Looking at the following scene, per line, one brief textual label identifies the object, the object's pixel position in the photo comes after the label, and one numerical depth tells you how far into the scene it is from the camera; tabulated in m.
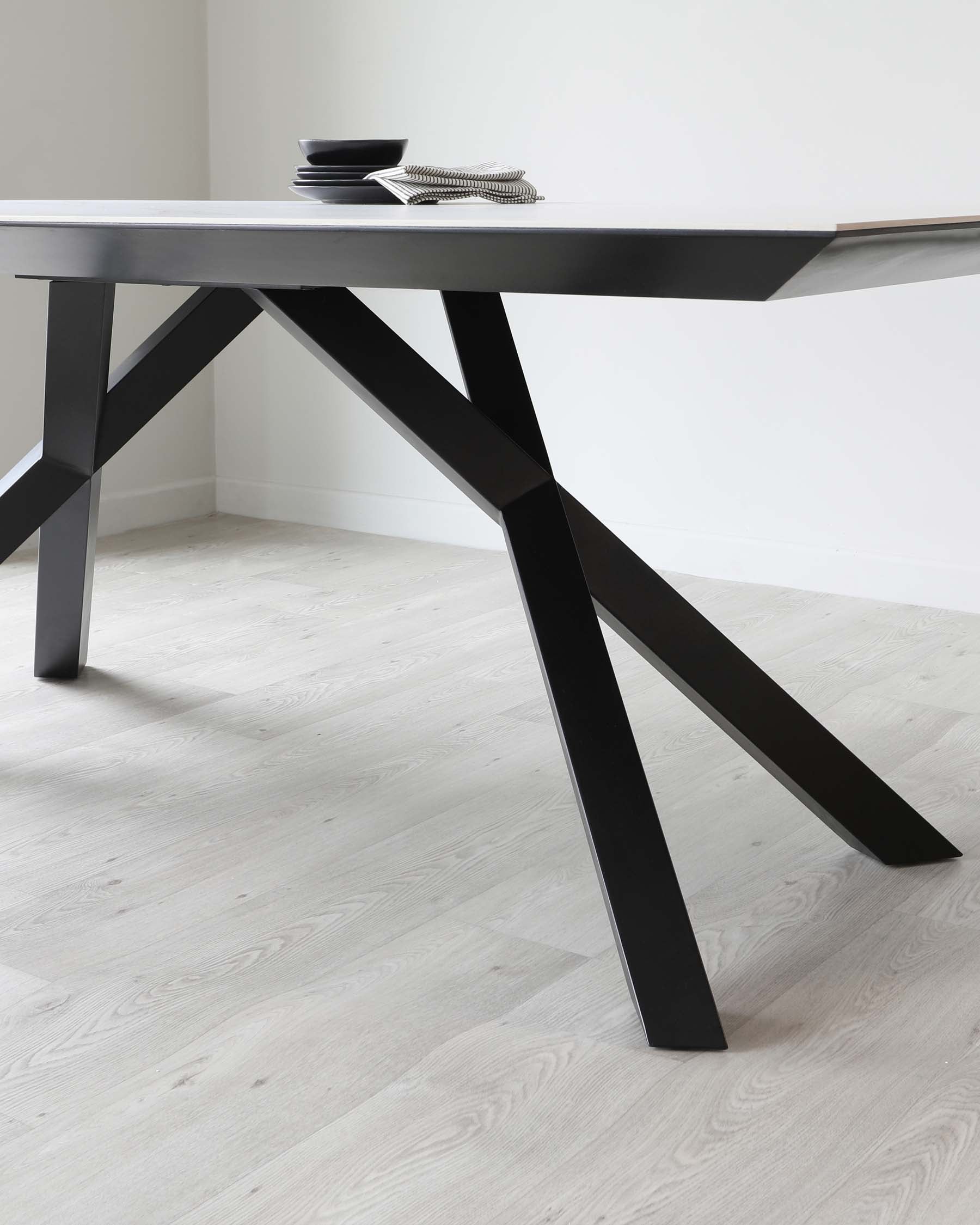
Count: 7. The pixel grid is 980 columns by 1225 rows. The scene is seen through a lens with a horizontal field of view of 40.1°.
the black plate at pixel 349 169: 1.70
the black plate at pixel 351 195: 1.63
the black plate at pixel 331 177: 1.70
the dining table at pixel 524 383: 0.96
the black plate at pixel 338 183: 1.68
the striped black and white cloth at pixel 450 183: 1.46
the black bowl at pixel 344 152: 1.70
